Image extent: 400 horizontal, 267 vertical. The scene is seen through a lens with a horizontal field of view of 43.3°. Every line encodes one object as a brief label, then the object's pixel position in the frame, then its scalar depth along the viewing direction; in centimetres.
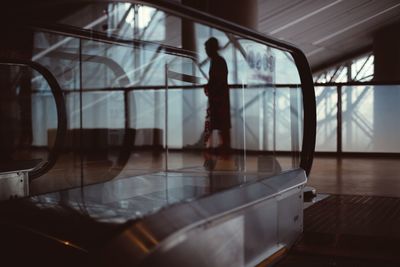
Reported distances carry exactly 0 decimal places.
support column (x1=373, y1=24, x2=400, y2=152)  1015
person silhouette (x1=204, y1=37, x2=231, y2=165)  571
